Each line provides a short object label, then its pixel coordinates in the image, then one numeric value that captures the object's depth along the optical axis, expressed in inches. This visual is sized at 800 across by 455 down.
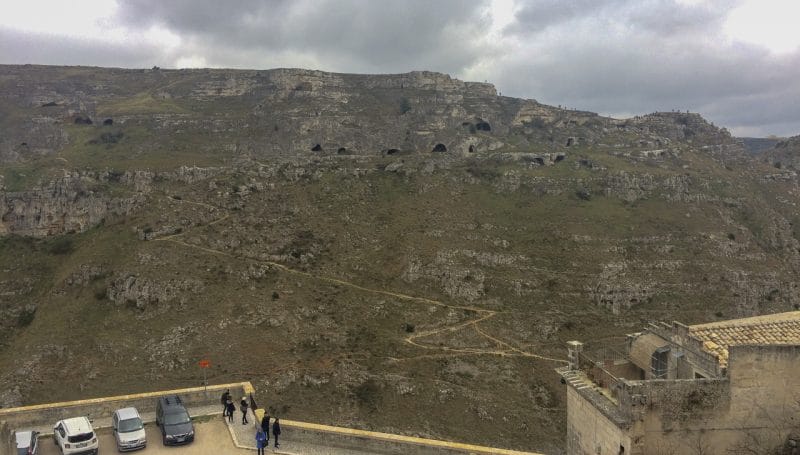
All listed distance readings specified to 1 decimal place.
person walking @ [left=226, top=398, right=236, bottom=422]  964.0
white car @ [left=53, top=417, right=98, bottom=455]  829.2
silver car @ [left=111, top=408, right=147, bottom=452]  859.4
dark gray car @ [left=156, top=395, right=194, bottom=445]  875.4
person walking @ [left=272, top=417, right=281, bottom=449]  859.9
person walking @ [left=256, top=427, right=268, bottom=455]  827.4
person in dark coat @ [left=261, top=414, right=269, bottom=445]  855.1
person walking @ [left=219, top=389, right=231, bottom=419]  978.1
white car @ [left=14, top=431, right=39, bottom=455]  800.5
